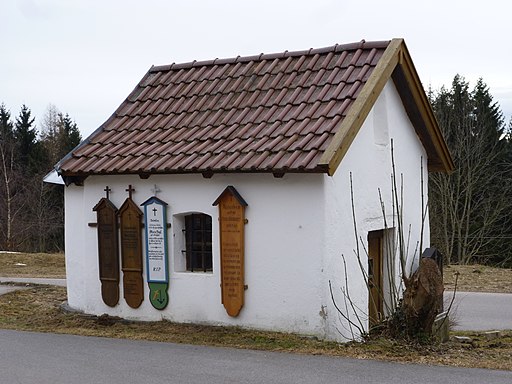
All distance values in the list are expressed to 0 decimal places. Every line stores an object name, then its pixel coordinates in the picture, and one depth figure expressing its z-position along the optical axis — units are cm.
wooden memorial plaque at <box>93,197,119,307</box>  1272
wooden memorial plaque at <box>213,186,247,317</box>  1134
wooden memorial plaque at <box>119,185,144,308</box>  1244
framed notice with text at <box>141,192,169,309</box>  1216
